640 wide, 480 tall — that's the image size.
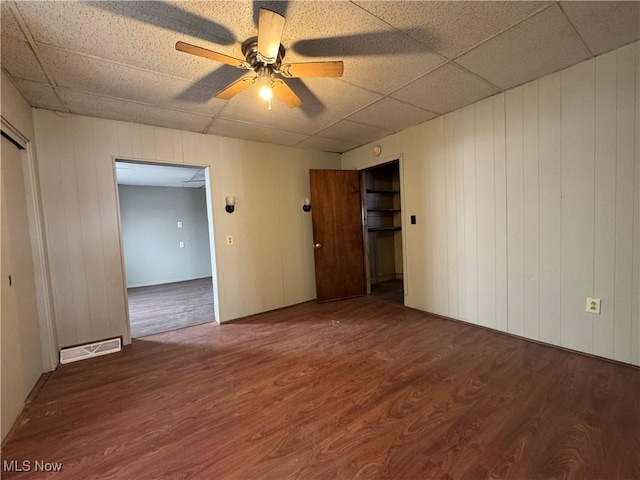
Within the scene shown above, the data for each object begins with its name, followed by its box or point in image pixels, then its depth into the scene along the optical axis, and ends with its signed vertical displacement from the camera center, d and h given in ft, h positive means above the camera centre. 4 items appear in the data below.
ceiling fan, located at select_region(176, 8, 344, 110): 4.58 +3.33
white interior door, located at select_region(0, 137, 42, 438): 5.59 -1.41
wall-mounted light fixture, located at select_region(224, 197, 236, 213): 11.28 +1.05
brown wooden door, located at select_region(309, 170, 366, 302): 13.12 -0.53
